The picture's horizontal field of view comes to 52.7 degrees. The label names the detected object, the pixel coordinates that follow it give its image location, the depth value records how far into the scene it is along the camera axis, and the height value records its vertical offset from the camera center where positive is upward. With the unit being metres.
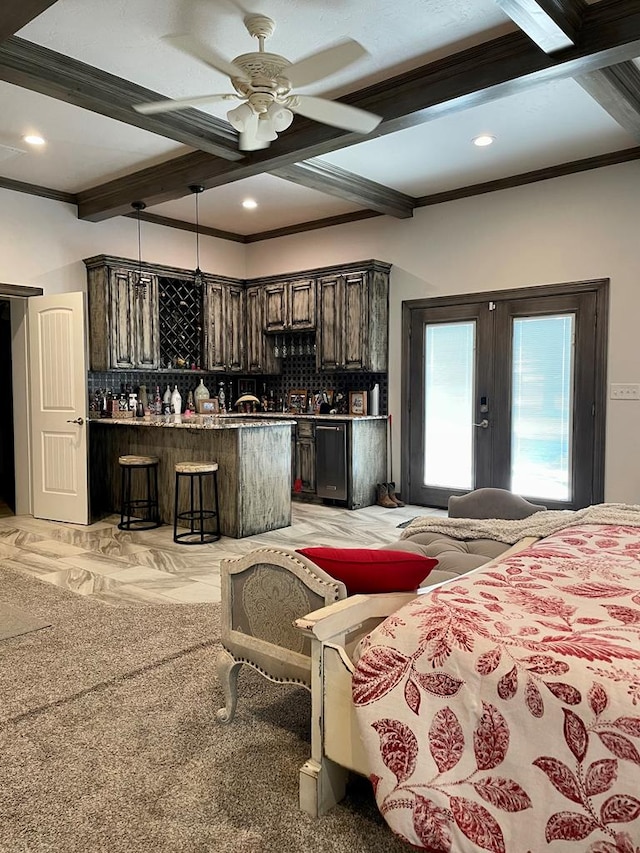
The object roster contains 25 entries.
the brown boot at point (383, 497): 6.86 -1.17
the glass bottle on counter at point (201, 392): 7.77 -0.04
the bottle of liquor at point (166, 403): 7.50 -0.16
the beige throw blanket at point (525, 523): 2.98 -0.70
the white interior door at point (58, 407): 6.07 -0.16
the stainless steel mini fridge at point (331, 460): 6.80 -0.77
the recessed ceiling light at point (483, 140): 5.07 +1.97
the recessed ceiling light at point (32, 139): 5.13 +2.01
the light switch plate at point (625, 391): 5.45 -0.03
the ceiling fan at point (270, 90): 3.35 +1.67
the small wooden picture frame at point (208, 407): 7.75 -0.21
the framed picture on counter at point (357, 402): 7.15 -0.16
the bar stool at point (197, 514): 5.21 -1.07
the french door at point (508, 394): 5.71 -0.06
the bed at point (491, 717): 1.33 -0.75
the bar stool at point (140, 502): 5.86 -1.07
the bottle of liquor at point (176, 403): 7.52 -0.16
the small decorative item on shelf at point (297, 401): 7.94 -0.15
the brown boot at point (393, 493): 6.91 -1.13
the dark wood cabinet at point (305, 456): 7.14 -0.75
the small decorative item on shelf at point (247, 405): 8.34 -0.21
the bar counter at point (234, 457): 5.38 -0.60
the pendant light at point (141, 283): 6.94 +1.14
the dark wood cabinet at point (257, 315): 6.74 +0.84
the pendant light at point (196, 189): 5.67 +1.78
